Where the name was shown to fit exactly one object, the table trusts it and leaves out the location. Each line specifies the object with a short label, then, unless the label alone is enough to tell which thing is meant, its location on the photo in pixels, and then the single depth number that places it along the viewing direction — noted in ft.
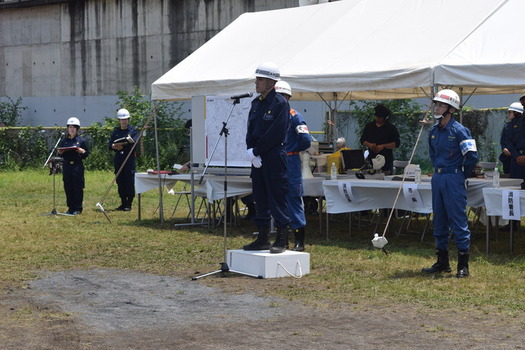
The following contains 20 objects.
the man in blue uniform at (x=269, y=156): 31.48
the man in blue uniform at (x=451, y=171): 29.91
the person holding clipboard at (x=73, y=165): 53.67
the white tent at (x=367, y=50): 36.52
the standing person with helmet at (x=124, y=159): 55.67
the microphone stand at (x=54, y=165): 53.47
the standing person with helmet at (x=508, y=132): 42.26
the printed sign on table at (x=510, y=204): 33.17
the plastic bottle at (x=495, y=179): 35.09
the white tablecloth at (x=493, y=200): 33.99
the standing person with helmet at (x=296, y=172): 36.45
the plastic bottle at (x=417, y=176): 37.29
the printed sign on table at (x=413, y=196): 36.92
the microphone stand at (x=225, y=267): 30.94
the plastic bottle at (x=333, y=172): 40.70
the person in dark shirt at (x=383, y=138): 45.98
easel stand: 46.20
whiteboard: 43.88
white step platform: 30.91
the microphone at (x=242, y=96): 30.32
